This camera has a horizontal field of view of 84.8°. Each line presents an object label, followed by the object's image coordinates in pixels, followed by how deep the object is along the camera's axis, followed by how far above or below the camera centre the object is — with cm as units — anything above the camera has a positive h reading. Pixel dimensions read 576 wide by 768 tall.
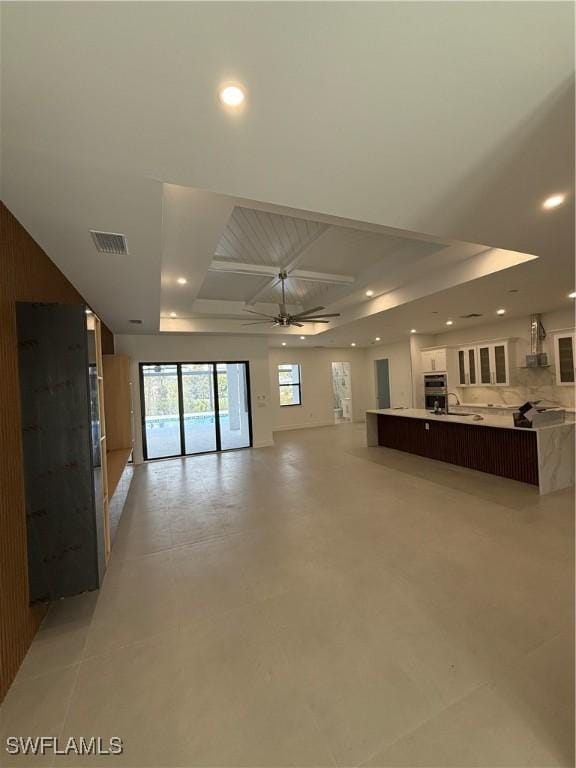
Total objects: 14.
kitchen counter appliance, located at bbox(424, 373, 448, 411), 841 -27
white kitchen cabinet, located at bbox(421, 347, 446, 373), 838 +56
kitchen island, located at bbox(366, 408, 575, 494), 428 -108
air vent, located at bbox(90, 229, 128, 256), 246 +125
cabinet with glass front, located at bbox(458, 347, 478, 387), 775 +31
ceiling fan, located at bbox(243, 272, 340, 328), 509 +113
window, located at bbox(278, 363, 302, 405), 1058 +9
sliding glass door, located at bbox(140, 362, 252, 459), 730 -41
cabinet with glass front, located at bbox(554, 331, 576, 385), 601 +34
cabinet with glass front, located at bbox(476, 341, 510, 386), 706 +32
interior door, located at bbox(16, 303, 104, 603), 213 -37
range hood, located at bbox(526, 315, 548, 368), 642 +60
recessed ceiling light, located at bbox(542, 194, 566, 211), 237 +133
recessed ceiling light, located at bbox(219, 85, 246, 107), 132 +126
